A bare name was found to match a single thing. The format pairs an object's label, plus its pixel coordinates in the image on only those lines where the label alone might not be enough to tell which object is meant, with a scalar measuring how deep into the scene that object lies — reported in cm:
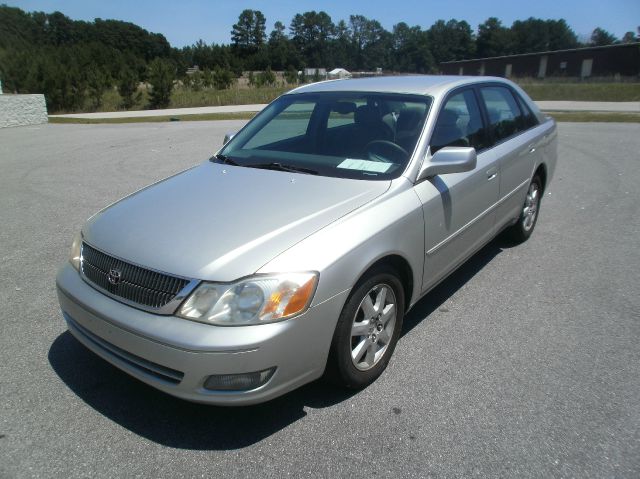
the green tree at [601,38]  9939
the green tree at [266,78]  3822
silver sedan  239
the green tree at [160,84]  2761
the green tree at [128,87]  2734
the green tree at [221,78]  3541
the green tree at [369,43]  12675
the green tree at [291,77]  4349
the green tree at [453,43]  12131
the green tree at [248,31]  12725
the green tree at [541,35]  11300
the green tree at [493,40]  11219
